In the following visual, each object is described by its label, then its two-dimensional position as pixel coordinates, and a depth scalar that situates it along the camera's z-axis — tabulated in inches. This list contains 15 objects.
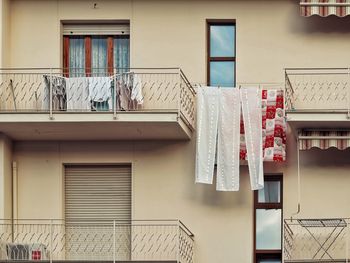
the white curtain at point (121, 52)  1003.9
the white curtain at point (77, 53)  1006.4
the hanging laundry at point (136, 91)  949.8
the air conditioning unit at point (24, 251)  944.9
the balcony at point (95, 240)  948.6
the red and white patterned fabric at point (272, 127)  967.6
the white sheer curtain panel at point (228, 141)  964.0
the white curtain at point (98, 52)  1005.2
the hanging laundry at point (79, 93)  952.9
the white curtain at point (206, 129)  962.1
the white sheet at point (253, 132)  956.6
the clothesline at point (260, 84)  987.3
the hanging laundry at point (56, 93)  951.0
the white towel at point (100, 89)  954.7
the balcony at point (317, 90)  963.3
